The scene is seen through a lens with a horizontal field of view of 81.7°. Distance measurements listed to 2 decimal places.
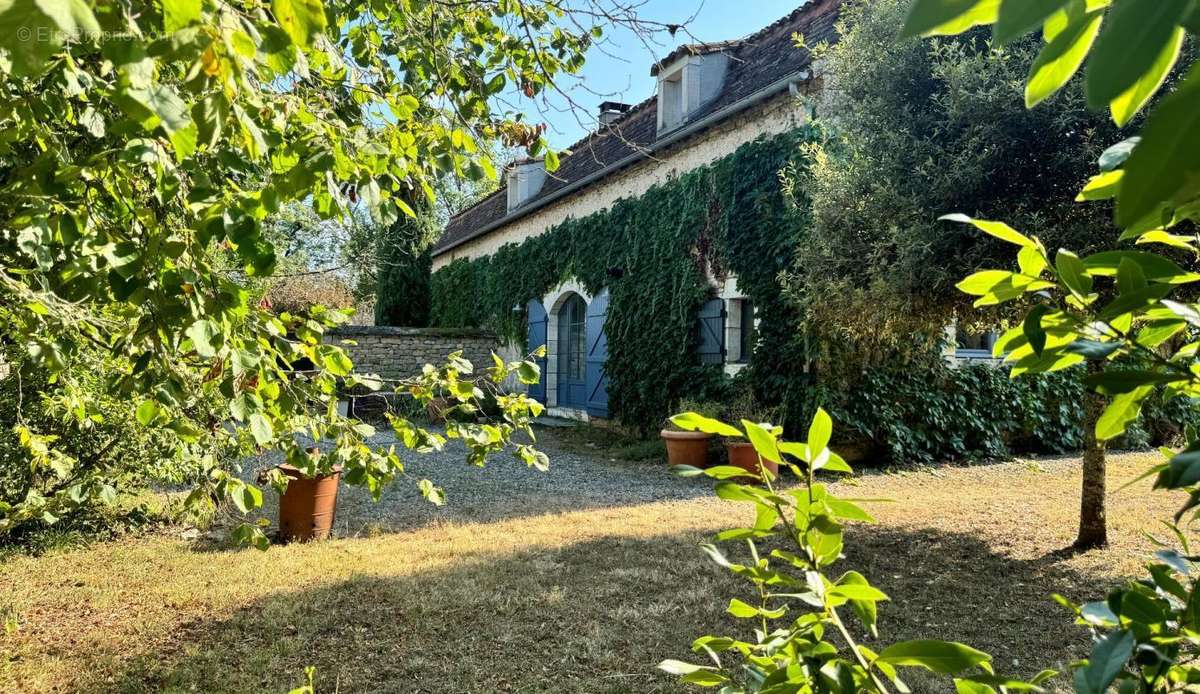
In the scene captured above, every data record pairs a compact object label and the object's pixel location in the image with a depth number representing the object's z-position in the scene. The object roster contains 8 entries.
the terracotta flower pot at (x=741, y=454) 7.42
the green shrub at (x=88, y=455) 4.15
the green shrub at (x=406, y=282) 18.11
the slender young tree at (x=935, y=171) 4.70
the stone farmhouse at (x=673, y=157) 8.50
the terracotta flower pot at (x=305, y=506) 4.76
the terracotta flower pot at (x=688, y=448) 8.07
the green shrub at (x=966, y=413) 8.05
